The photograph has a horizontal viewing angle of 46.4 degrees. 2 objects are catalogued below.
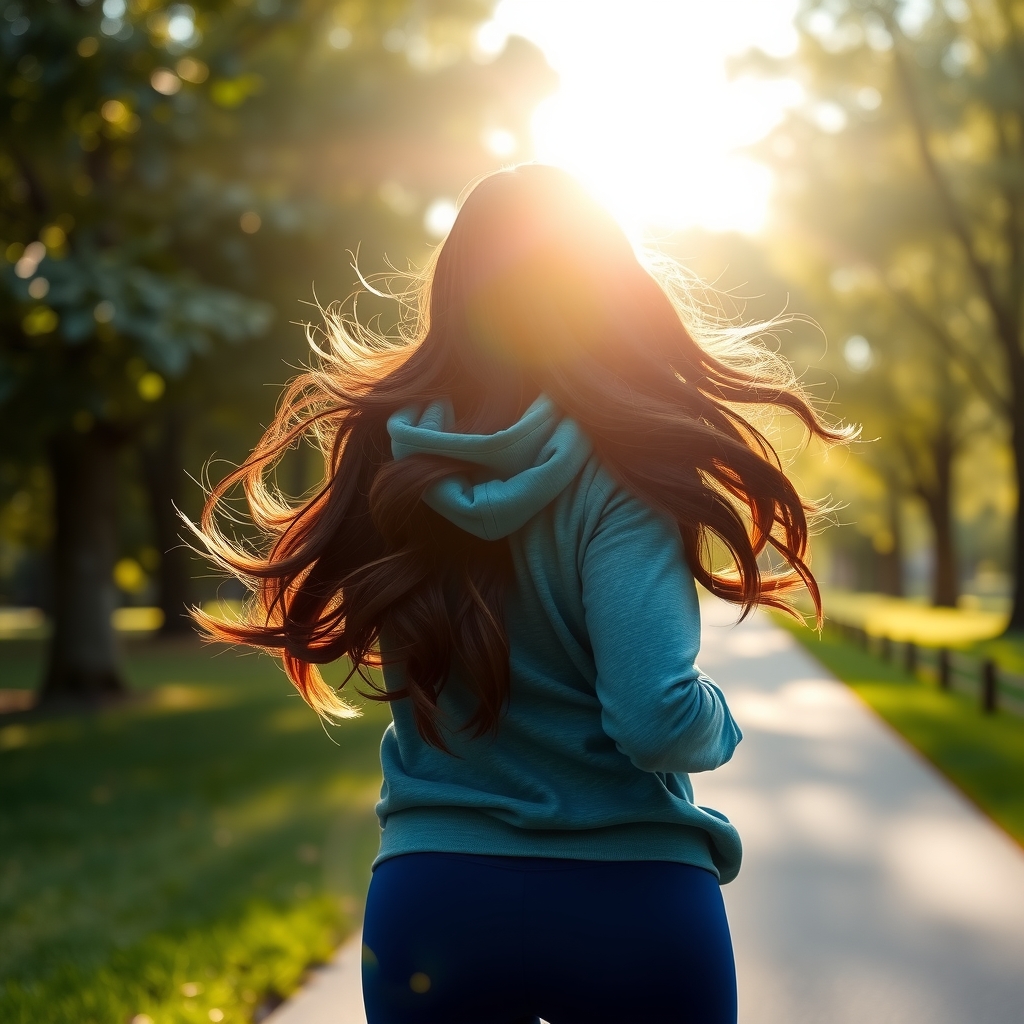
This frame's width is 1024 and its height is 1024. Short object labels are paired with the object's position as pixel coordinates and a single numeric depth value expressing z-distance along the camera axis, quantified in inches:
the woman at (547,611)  60.9
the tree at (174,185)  328.2
